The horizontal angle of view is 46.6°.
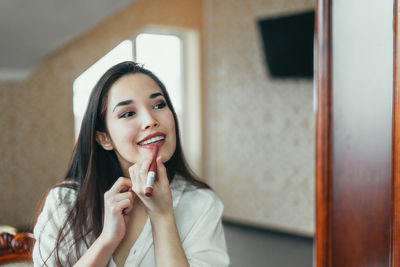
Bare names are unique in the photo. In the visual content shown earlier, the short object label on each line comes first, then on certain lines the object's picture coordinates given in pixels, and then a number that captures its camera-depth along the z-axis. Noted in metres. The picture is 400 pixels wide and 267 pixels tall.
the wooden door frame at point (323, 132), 1.17
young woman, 0.87
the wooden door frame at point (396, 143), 1.03
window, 3.95
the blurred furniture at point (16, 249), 1.09
